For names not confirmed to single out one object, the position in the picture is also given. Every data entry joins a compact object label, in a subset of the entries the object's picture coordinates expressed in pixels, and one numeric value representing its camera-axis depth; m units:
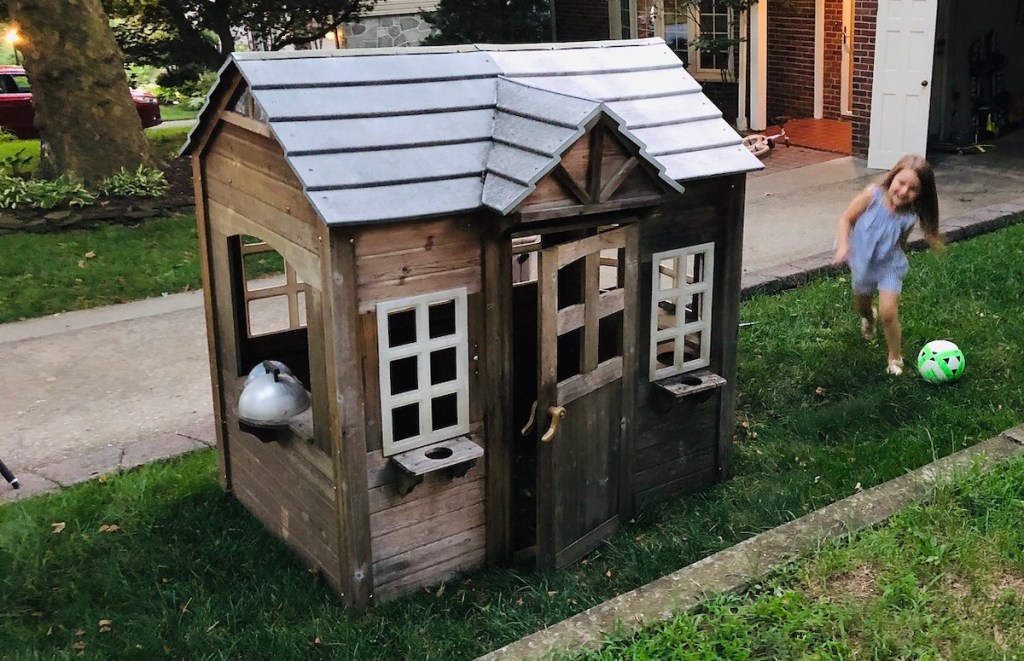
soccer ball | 6.68
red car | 18.44
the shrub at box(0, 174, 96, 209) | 11.17
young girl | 6.69
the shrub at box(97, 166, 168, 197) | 11.63
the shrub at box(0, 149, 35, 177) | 12.64
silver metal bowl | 4.69
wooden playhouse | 4.27
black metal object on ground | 5.64
